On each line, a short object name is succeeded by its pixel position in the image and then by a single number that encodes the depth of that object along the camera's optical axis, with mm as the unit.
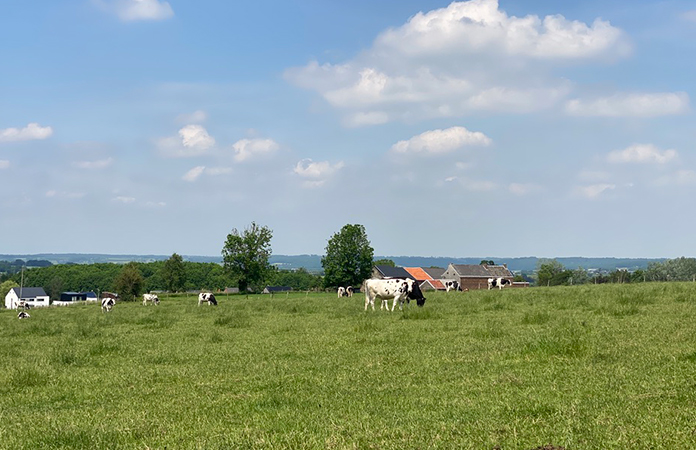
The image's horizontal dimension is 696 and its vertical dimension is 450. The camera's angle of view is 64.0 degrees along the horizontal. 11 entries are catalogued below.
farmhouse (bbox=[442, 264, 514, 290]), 127625
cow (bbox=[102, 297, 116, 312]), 47656
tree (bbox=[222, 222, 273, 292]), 104062
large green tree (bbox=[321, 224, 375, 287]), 113375
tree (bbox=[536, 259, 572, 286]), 147650
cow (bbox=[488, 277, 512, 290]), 75669
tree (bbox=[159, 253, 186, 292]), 112375
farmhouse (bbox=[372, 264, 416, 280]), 117438
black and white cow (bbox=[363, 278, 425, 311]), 31016
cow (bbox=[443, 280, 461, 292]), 71844
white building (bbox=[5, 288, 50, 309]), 172375
